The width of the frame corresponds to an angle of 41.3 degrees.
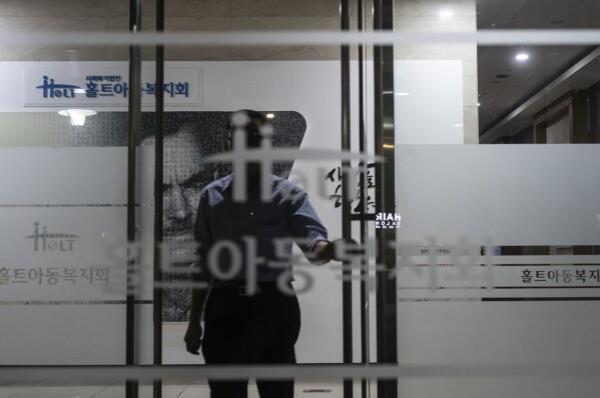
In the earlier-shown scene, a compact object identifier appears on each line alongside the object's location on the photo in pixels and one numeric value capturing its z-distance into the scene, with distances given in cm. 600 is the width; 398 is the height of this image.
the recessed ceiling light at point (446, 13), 313
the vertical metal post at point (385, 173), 307
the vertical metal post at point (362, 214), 301
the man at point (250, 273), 291
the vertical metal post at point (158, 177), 303
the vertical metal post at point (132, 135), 309
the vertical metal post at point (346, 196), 296
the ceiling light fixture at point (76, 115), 312
